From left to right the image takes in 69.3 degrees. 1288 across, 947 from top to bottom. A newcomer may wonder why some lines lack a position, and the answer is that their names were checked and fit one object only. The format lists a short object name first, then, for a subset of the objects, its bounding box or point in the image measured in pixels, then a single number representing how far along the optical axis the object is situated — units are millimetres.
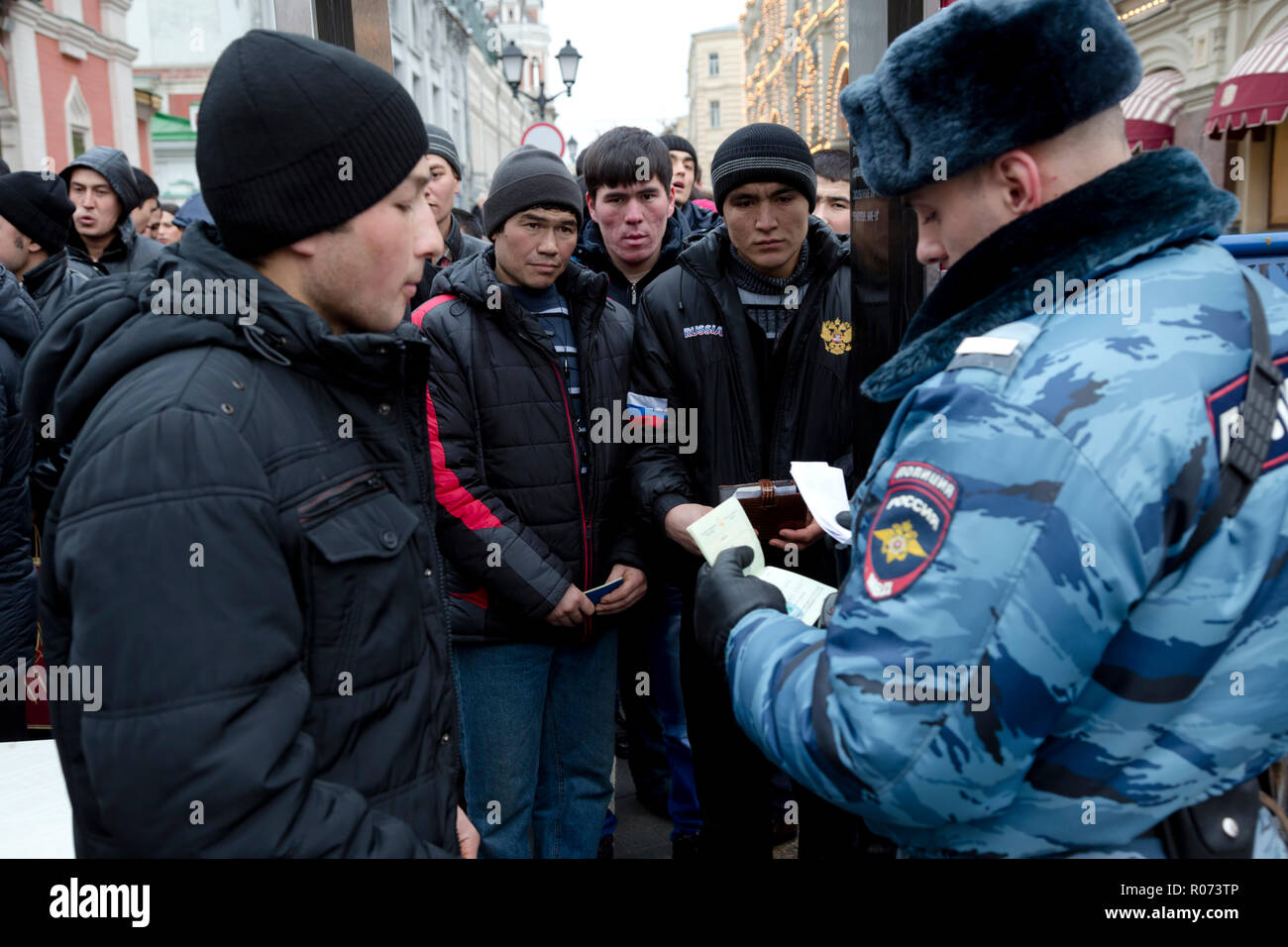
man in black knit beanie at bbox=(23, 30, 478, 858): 1142
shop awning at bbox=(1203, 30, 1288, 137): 9812
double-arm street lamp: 15250
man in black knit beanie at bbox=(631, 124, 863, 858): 2893
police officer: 1113
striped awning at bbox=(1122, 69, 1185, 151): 12312
